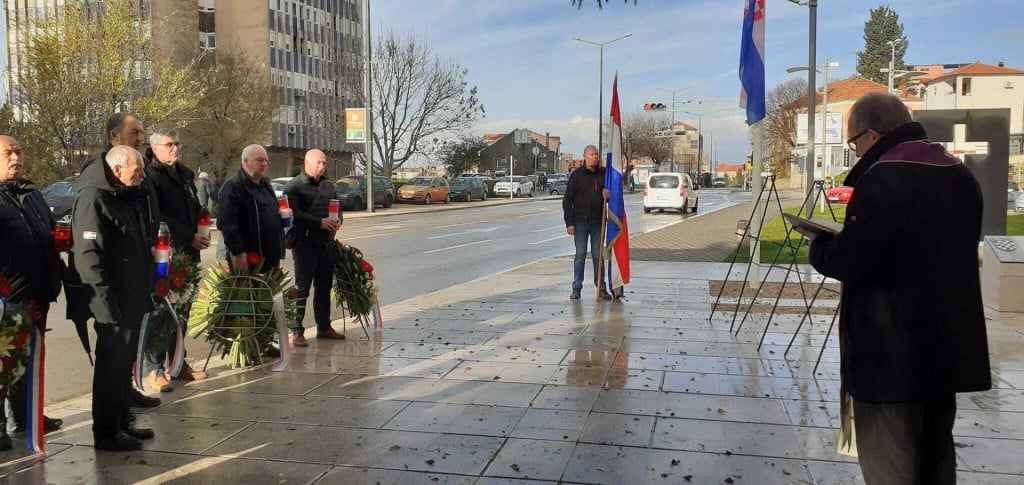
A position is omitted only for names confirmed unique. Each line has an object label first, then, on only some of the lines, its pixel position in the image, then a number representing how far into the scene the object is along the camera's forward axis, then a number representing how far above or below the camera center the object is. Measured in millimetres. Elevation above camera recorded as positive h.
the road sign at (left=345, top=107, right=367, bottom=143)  38062 +2935
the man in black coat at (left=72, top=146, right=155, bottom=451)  4336 -467
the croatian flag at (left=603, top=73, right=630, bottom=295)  10039 -476
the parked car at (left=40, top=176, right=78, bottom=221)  20203 -219
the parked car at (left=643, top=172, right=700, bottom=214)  34312 -395
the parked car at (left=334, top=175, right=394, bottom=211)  36344 -282
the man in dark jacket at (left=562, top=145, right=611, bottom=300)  10180 -299
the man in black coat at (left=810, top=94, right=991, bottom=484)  2857 -442
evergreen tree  100250 +18279
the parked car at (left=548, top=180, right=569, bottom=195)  62938 -291
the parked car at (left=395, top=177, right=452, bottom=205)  43688 -296
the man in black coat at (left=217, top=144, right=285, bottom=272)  6309 -236
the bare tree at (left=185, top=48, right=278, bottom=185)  39406 +3491
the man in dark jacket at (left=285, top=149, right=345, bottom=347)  7301 -329
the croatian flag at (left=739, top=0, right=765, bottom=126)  10477 +1651
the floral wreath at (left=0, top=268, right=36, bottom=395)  4062 -750
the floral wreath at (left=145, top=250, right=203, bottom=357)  5566 -831
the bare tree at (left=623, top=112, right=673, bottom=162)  101438 +5912
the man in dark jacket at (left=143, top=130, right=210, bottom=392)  5719 -55
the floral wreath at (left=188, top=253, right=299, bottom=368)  6270 -993
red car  37384 -657
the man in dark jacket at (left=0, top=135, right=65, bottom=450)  4355 -288
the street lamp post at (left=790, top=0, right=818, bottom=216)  21203 +3331
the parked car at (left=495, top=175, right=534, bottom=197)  57344 -161
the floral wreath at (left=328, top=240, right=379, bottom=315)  7684 -957
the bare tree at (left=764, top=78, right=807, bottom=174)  83125 +7108
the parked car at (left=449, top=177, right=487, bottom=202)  48938 -245
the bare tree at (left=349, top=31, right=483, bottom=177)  47562 +5264
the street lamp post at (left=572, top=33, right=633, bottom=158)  53531 +4913
